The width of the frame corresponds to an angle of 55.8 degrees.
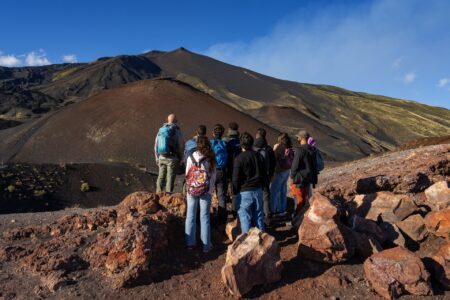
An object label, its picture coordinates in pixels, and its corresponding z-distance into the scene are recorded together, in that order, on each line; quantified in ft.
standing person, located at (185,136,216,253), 19.65
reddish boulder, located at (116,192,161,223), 23.27
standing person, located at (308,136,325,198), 24.17
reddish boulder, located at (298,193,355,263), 18.75
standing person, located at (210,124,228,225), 21.72
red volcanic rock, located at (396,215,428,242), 20.79
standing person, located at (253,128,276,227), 21.99
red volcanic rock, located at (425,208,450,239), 20.35
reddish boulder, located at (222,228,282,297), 17.29
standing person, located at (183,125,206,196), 21.34
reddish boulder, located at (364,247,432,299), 17.15
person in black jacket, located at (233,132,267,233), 19.81
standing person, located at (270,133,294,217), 24.76
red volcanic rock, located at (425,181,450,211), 22.91
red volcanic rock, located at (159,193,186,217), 22.80
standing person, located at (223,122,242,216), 22.40
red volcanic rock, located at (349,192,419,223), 21.75
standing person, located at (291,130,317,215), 23.27
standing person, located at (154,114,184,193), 25.90
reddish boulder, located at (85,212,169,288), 18.74
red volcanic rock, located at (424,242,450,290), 17.76
